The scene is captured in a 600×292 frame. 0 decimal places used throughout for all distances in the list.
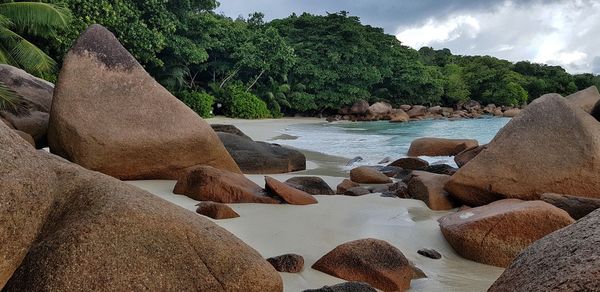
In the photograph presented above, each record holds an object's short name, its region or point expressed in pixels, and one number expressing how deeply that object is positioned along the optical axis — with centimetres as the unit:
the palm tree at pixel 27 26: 1688
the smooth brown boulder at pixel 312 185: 654
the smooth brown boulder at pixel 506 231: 405
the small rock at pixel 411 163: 949
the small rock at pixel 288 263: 345
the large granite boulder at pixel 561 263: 152
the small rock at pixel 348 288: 288
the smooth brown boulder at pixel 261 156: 840
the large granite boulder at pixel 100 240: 227
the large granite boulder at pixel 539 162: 552
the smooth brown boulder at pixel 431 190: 593
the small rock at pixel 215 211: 459
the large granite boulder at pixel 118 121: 598
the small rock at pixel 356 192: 659
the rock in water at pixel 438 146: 1145
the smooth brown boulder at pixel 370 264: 335
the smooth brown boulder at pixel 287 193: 545
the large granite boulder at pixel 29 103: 709
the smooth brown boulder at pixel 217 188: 526
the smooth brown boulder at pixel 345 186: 690
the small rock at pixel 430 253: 411
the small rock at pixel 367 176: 792
